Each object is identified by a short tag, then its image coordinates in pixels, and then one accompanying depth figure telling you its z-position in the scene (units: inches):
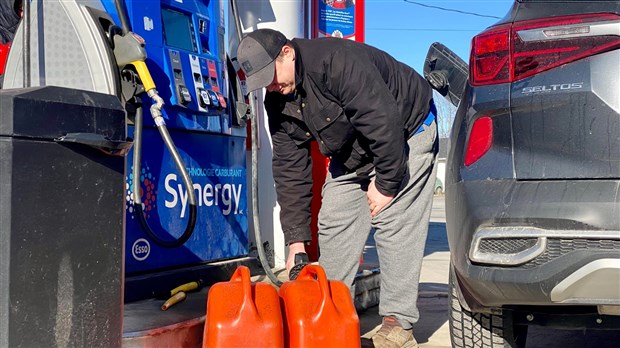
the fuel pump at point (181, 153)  149.6
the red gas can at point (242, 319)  96.8
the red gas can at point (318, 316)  102.1
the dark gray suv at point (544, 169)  92.5
